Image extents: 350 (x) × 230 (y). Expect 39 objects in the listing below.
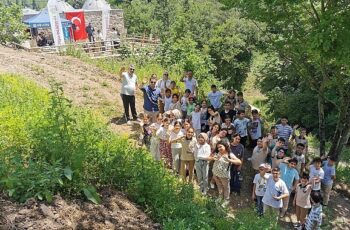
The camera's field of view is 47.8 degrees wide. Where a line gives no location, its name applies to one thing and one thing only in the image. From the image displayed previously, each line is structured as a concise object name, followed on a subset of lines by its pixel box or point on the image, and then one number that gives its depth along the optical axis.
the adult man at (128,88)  10.41
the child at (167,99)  10.09
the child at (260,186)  7.86
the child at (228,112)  9.91
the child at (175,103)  9.98
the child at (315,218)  7.55
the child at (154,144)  8.73
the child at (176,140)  8.37
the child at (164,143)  8.63
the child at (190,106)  9.95
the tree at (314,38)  7.33
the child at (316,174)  8.05
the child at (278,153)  8.28
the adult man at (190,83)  10.85
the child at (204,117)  9.74
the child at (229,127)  8.98
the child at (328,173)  8.75
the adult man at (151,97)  10.33
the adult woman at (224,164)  8.07
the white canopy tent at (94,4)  45.29
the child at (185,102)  10.11
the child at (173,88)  10.44
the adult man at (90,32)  27.47
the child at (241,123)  9.47
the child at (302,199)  7.92
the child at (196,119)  9.51
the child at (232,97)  10.33
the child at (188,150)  8.29
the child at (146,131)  9.52
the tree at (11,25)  19.53
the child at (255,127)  9.70
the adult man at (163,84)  10.55
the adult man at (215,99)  10.54
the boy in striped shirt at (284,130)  9.47
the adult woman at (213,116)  9.48
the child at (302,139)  9.21
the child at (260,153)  8.79
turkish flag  25.34
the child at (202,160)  8.10
